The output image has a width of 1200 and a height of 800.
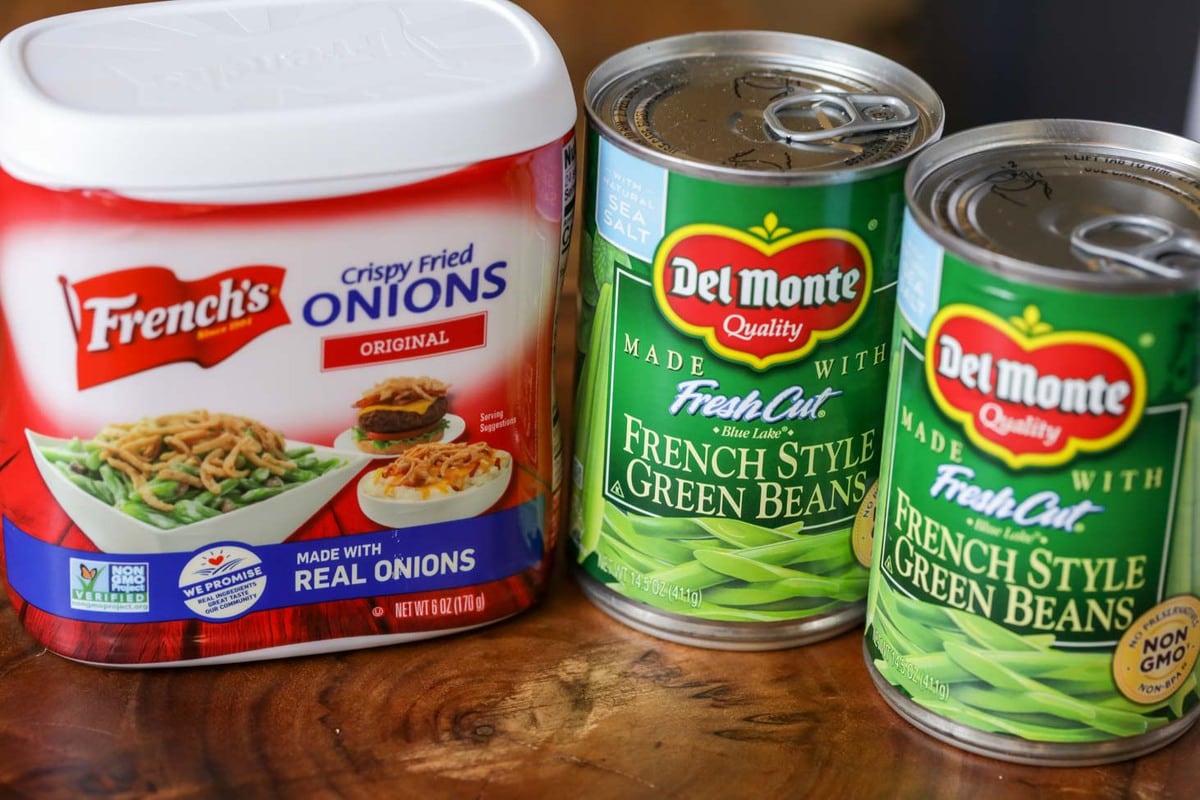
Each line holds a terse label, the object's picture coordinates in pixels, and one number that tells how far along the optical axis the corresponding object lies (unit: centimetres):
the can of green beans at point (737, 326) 61
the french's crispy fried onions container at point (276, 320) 59
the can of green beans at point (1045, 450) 58
